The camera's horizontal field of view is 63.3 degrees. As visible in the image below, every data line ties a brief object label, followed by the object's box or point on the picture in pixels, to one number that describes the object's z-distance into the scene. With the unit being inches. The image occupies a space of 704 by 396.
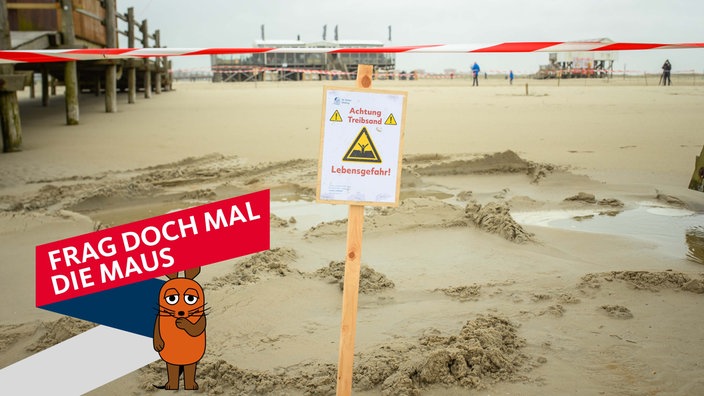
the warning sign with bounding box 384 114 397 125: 92.4
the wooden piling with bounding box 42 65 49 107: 709.7
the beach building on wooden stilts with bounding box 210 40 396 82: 1918.1
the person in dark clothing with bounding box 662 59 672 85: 1098.7
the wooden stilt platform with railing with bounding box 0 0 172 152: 323.0
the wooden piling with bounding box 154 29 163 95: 939.3
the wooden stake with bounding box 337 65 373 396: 92.7
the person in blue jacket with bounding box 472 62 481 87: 1191.6
